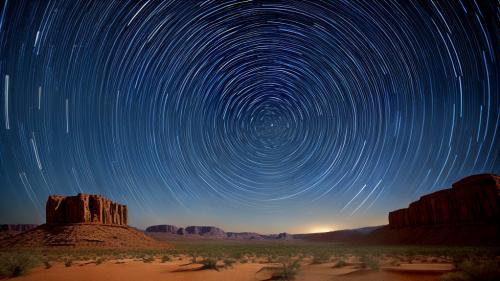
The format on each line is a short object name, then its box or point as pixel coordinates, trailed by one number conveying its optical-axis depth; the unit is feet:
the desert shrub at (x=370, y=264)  46.33
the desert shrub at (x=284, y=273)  40.86
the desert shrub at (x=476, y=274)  29.66
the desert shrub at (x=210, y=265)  55.93
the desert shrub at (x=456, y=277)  29.81
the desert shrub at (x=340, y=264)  55.87
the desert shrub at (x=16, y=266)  47.77
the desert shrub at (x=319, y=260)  66.66
